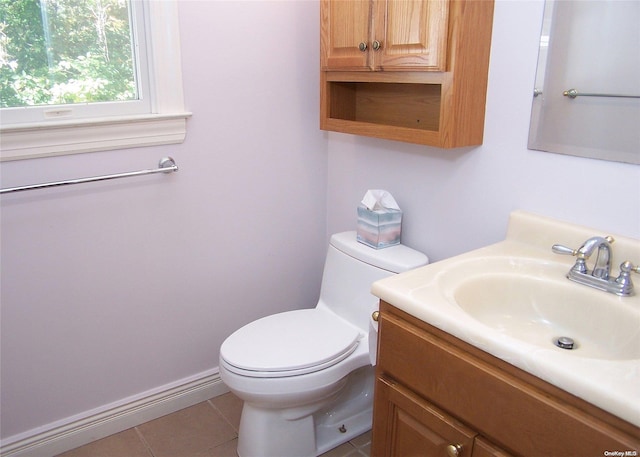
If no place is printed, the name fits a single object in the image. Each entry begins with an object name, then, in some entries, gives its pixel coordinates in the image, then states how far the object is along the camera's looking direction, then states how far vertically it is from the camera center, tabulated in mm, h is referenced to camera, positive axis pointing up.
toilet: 1557 -789
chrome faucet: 1146 -384
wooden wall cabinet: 1387 +88
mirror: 1196 +37
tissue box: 1758 -436
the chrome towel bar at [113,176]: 1505 -259
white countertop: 828 -427
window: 1511 +45
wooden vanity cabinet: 855 -562
